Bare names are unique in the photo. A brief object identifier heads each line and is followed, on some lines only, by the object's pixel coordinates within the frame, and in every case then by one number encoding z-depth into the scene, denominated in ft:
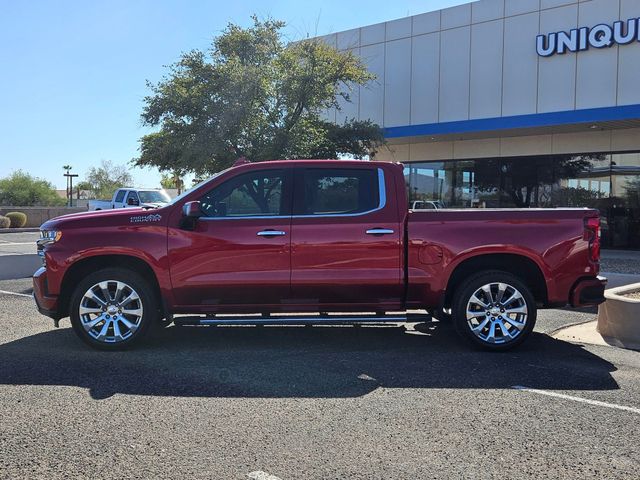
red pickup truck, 20.72
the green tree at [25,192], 177.99
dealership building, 54.08
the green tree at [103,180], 282.97
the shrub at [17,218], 117.19
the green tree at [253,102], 55.62
